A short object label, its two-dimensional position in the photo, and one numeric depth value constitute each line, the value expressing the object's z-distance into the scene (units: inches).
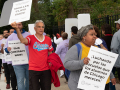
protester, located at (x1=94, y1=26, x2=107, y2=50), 155.5
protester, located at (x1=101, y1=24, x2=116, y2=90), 239.5
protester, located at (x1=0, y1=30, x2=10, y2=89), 324.0
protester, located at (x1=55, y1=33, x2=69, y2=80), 295.9
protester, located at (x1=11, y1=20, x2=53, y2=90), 185.9
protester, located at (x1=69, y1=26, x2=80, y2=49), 233.3
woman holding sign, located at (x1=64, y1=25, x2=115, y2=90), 132.4
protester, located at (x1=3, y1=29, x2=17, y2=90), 260.7
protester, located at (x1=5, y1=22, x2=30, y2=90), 217.3
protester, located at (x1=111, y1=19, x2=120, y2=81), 205.2
